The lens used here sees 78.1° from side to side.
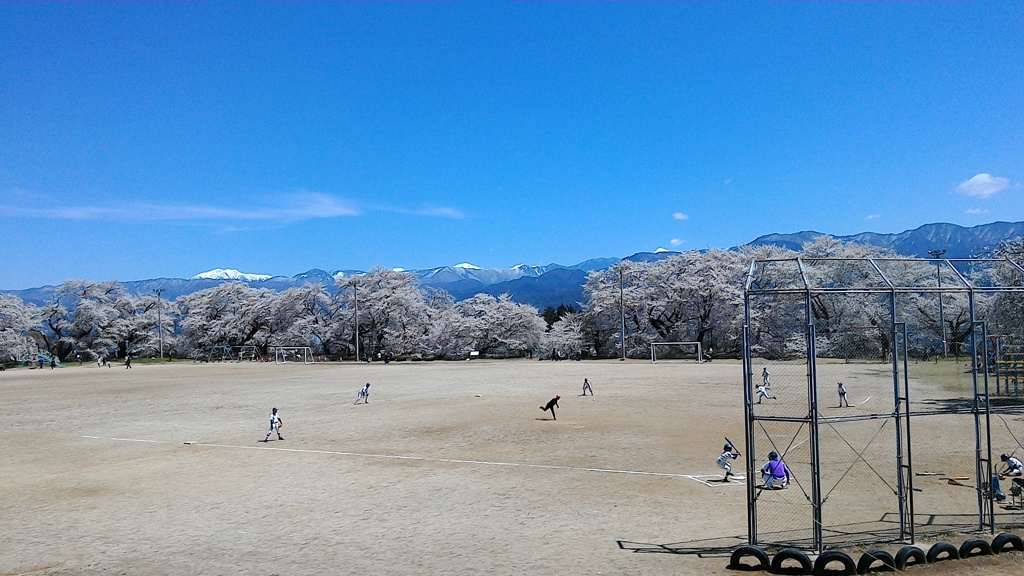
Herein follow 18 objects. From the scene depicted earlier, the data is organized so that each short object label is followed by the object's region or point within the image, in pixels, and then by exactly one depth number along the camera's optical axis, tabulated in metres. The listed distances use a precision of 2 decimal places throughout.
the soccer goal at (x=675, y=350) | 62.94
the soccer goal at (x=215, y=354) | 81.12
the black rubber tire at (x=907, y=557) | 8.98
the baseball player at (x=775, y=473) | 13.13
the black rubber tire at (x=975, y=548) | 9.38
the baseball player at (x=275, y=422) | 20.66
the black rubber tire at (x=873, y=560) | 8.77
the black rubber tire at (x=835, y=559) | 8.72
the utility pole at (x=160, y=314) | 84.79
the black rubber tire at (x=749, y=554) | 8.92
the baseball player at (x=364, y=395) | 30.67
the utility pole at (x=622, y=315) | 62.53
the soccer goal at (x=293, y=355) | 73.61
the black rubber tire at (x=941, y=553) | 9.23
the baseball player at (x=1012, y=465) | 11.95
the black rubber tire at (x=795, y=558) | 8.80
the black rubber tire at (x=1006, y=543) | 9.47
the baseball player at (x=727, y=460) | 14.26
